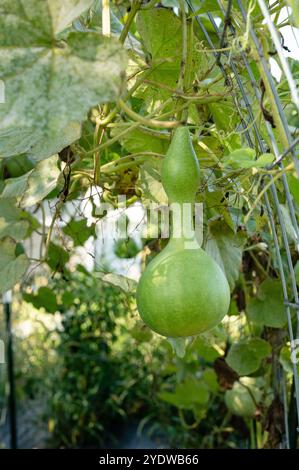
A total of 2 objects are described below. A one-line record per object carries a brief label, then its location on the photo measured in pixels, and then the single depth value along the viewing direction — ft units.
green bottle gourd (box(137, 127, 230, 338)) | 1.75
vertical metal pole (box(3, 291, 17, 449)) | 6.86
